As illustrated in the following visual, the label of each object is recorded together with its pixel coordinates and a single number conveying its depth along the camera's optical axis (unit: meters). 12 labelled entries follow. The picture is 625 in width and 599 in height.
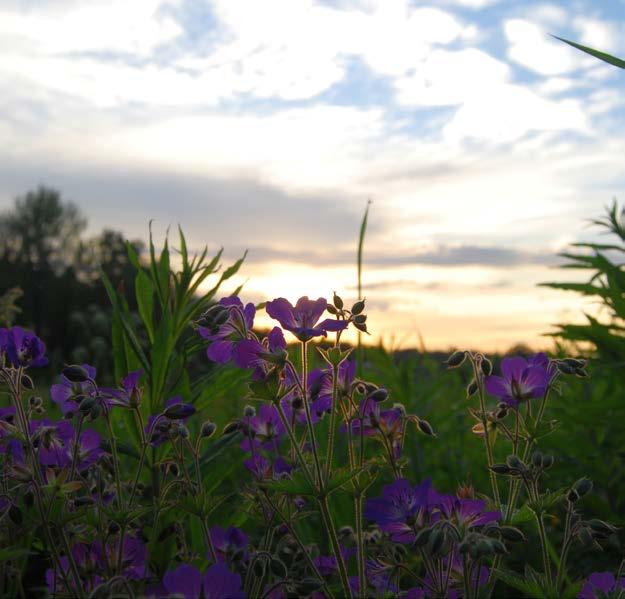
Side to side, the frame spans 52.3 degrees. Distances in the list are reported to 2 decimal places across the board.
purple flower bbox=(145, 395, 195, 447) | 0.23
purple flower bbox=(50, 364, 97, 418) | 0.25
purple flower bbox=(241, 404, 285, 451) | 0.30
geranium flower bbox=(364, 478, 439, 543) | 0.23
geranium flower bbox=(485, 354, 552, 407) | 0.25
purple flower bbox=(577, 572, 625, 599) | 0.24
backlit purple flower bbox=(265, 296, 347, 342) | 0.22
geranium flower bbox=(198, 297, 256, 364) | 0.23
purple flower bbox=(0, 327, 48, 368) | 0.27
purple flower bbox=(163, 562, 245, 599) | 0.18
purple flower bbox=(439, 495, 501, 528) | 0.22
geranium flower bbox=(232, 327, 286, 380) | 0.22
